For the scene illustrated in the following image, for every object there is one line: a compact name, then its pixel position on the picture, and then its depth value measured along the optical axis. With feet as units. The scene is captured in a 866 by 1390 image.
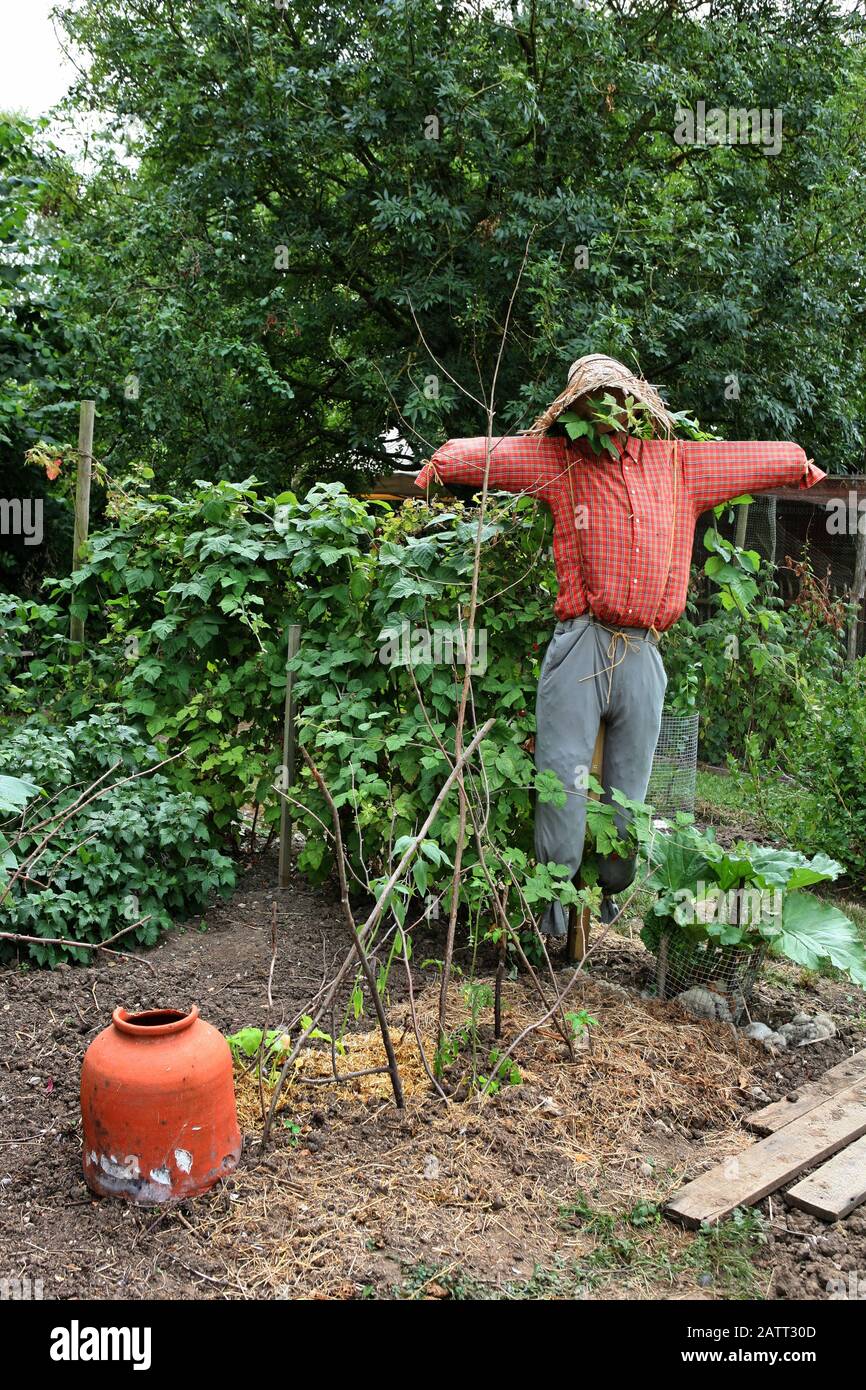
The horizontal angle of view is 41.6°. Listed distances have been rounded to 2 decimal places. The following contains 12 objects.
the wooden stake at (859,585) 30.48
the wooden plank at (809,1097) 10.96
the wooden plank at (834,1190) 9.48
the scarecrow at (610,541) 13.03
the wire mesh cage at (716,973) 12.98
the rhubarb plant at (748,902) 12.23
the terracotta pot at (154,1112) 8.70
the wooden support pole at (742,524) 27.48
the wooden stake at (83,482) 18.03
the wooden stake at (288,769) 16.12
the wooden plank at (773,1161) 9.36
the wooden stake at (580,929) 14.01
